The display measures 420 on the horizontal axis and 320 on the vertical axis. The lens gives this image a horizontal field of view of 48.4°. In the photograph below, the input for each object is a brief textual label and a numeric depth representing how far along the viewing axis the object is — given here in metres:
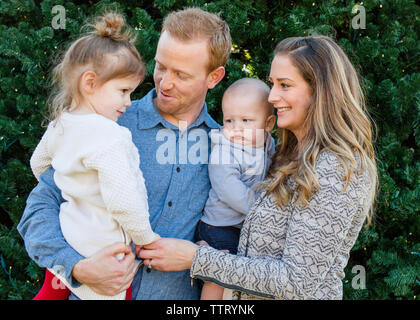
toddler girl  1.82
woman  1.90
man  2.17
